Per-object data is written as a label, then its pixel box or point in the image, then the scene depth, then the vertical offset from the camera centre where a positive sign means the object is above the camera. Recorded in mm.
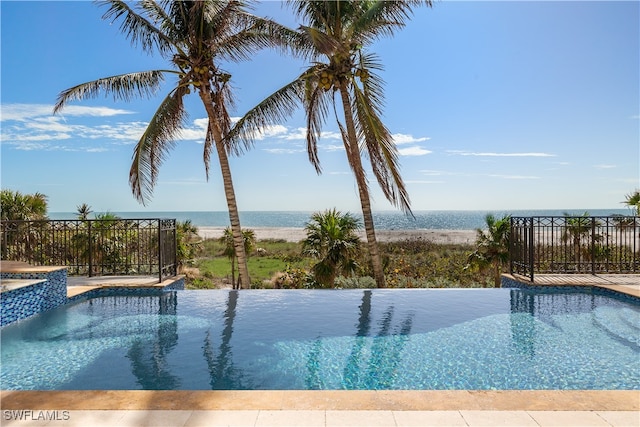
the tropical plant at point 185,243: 14188 -1103
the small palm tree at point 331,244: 11797 -920
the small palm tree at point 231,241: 16094 -1107
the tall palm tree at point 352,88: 9531 +3081
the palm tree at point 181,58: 9922 +3874
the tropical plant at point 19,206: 13609 +303
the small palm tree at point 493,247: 12680 -1127
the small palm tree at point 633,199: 11969 +305
